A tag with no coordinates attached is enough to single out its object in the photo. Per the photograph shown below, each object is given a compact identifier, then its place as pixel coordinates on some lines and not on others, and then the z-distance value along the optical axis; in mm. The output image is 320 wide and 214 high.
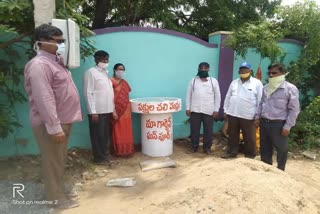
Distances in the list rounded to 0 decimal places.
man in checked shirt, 2783
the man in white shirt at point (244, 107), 3423
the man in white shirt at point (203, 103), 3601
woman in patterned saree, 3339
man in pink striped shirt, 1996
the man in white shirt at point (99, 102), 3091
